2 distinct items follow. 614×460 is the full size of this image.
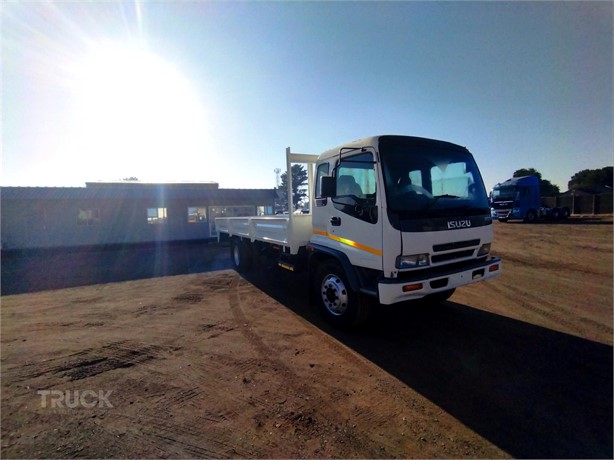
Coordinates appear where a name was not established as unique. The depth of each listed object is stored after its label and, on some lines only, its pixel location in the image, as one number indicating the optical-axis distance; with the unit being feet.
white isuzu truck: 11.96
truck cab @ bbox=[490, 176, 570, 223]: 76.89
